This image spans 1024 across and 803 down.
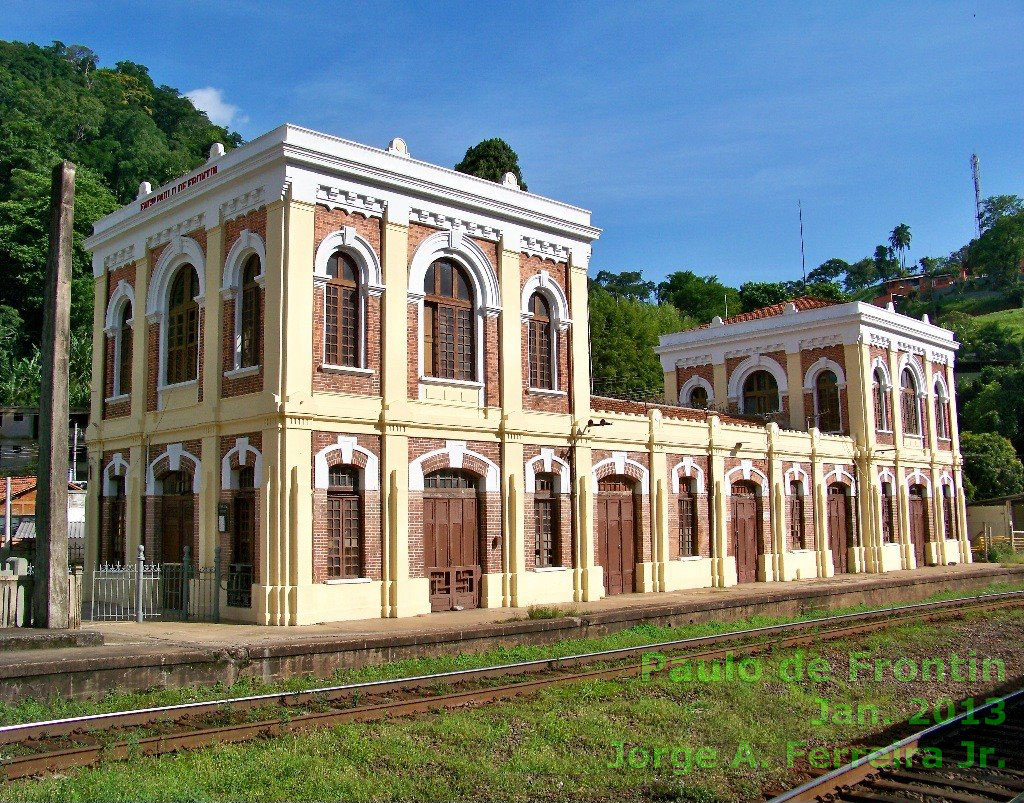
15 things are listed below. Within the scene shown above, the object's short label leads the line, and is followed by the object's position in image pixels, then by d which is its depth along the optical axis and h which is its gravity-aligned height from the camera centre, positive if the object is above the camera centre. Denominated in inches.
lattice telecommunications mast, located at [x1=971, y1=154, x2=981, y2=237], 5895.7 +2078.0
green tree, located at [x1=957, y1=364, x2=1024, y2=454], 2586.1 +297.8
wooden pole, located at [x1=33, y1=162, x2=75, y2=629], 549.3 +61.6
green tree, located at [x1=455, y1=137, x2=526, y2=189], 2144.4 +846.8
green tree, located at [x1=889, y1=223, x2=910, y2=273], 6003.9 +1748.0
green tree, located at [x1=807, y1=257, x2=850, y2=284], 5634.8 +1494.8
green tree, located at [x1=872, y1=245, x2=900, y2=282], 5900.6 +1586.0
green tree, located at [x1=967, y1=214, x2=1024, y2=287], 4805.6 +1350.0
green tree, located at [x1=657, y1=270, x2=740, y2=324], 3171.8 +778.8
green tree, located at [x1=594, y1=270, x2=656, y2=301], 3786.9 +965.7
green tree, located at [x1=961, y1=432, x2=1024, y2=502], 2082.9 +95.7
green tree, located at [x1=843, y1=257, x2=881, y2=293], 6003.9 +1541.9
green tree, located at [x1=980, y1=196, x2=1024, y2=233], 5625.0 +1839.4
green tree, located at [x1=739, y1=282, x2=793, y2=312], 3026.6 +729.2
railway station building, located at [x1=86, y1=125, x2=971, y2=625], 710.5 +103.1
